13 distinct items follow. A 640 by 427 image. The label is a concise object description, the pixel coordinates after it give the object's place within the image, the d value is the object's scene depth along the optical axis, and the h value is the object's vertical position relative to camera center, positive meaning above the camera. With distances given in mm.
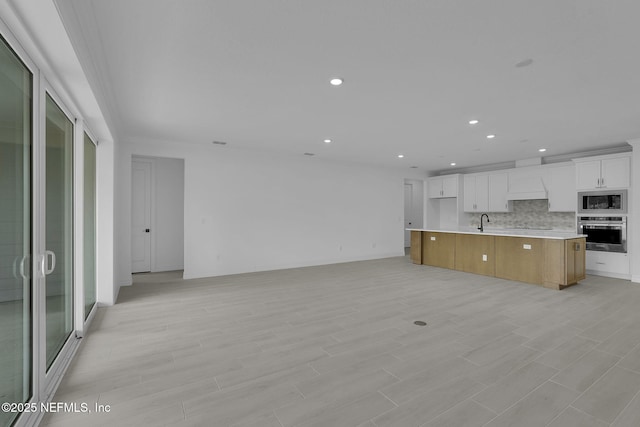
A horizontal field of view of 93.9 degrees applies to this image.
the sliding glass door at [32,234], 1656 -150
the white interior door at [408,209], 10828 +155
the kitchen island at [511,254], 5082 -812
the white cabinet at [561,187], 6594 +595
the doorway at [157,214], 6625 -38
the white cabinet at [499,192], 7848 +571
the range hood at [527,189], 7055 +608
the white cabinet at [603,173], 5715 +823
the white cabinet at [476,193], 8320 +596
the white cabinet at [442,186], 8945 +839
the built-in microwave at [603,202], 5789 +243
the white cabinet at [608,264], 5762 -1000
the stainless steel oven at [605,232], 5730 -356
